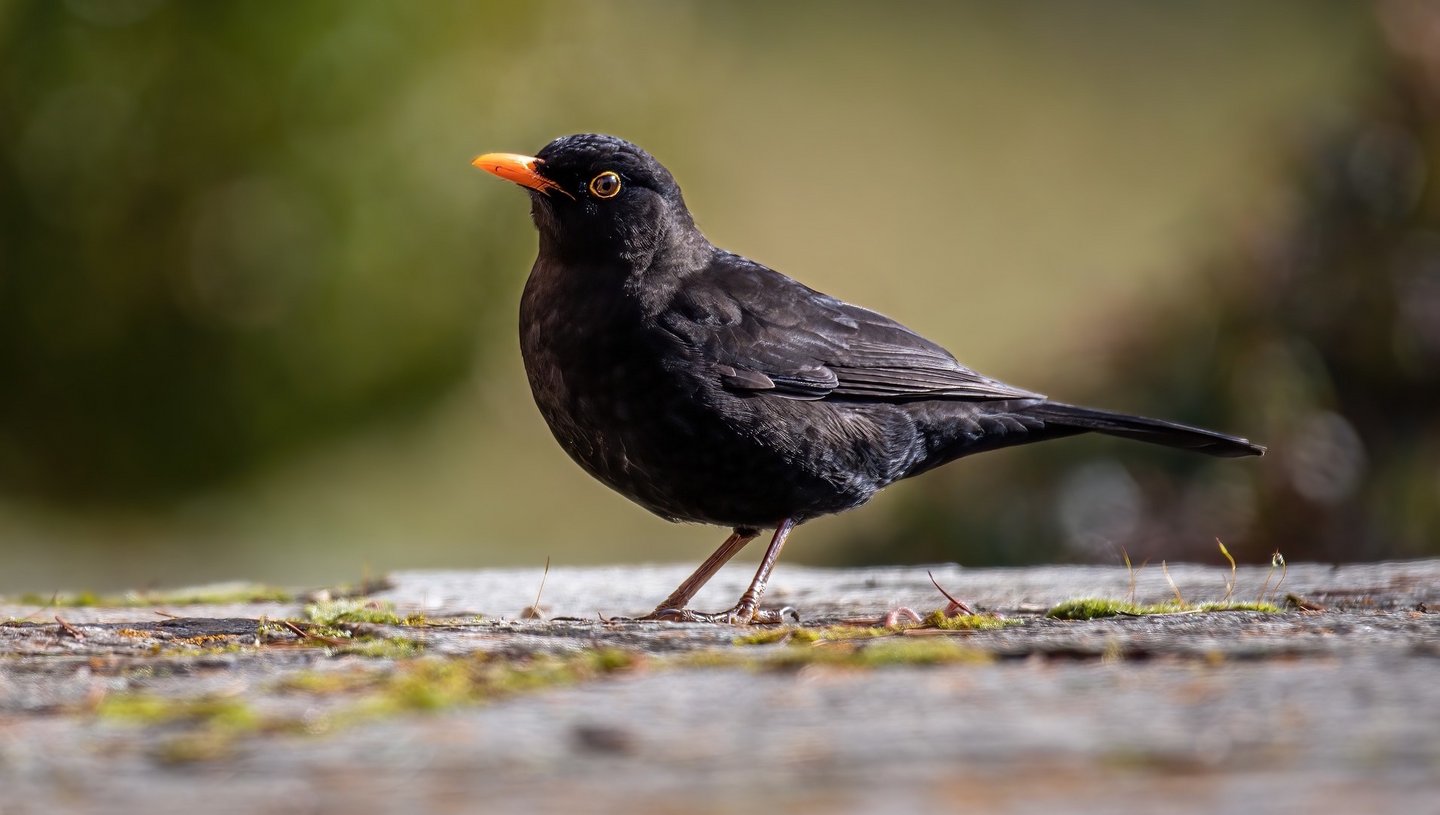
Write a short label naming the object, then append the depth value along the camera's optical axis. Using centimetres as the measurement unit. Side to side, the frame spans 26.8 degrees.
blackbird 884
